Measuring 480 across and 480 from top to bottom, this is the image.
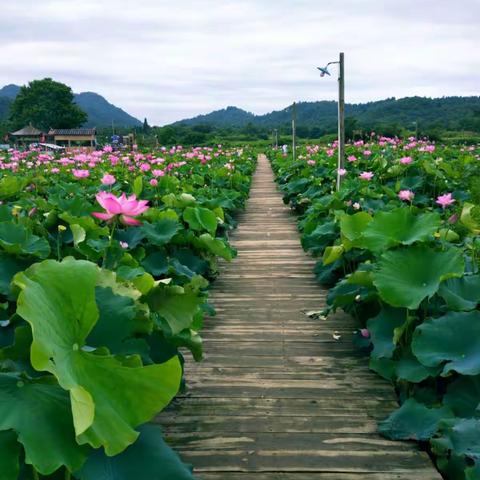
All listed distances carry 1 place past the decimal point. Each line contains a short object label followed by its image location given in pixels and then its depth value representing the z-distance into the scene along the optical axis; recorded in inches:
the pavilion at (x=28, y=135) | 1306.6
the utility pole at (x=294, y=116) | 594.4
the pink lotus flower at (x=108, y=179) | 139.1
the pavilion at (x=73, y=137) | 1244.5
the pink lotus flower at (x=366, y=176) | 207.5
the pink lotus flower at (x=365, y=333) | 112.4
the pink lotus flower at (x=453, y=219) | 112.6
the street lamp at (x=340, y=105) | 233.3
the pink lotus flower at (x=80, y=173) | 202.5
